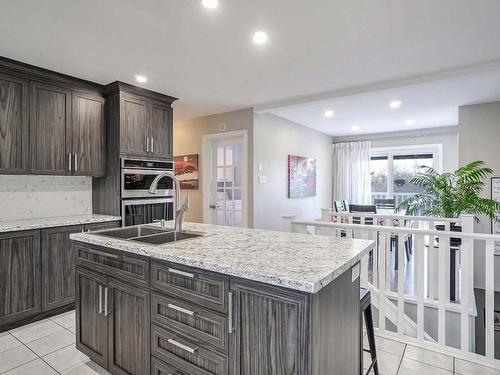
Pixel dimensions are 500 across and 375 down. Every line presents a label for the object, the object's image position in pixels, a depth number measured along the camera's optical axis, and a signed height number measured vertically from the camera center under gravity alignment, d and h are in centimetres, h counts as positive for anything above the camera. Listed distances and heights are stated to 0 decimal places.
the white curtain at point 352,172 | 698 +38
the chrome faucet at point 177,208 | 209 -14
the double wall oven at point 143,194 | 351 -7
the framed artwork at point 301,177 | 546 +22
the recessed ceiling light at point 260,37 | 237 +126
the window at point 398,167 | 649 +49
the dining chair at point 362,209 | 548 -41
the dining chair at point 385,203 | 676 -36
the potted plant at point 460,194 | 371 -10
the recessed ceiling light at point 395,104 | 434 +129
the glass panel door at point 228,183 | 485 +9
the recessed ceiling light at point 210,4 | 196 +126
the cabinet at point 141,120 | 351 +87
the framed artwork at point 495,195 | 429 -11
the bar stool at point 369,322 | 174 -86
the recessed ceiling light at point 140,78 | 330 +127
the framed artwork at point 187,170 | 525 +32
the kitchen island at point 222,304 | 113 -55
